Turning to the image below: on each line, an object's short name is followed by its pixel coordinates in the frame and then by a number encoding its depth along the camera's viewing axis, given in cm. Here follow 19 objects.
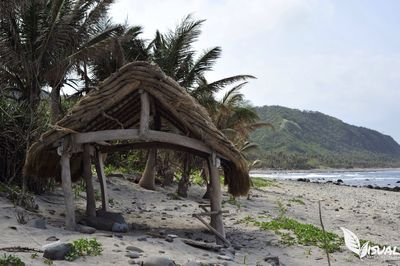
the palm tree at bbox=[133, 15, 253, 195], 1912
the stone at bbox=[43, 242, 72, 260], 618
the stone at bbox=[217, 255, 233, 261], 790
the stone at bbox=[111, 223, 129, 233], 924
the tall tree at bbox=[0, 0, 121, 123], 1325
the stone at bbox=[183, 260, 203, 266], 676
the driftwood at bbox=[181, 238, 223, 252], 862
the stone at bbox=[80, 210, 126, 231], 942
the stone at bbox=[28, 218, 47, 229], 829
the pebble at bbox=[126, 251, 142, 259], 689
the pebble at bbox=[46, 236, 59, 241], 738
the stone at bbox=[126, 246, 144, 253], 734
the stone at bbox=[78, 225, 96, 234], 859
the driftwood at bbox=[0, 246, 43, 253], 628
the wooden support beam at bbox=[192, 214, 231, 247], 943
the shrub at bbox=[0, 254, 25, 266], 548
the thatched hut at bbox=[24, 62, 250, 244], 934
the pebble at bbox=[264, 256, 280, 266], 818
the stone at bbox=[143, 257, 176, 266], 642
